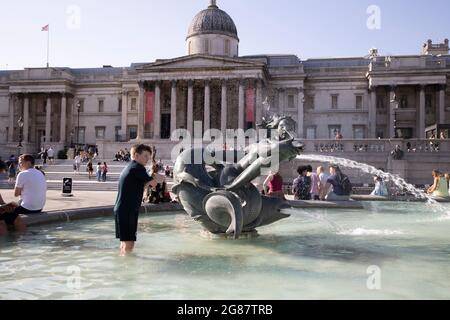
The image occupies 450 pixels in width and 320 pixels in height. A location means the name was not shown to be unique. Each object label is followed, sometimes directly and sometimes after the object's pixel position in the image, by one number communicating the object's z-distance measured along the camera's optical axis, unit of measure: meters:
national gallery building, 50.56
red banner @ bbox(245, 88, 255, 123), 49.66
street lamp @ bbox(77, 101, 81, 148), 60.24
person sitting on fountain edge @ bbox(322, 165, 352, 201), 15.52
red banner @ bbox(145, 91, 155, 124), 52.31
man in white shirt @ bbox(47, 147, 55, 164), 40.47
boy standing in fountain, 6.38
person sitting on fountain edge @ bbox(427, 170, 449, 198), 17.02
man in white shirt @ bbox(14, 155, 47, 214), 9.03
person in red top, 13.04
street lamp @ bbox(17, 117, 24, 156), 50.01
